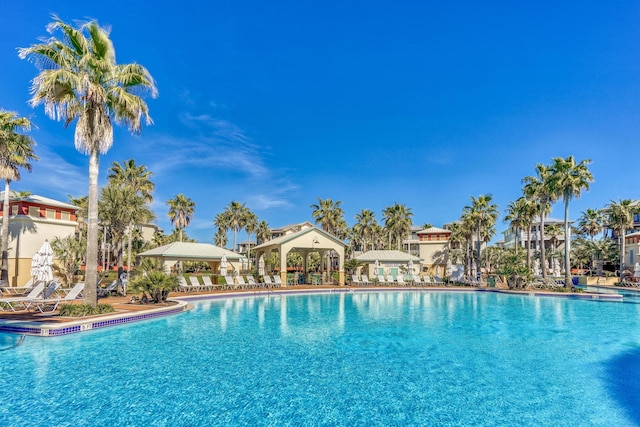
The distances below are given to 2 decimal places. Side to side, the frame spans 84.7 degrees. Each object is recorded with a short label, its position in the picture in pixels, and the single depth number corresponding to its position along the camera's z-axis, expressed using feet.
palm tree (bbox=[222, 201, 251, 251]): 161.79
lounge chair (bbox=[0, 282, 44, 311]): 40.08
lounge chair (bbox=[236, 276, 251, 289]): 82.23
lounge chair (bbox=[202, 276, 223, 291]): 75.26
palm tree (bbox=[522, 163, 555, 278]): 93.80
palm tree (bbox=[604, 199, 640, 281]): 111.55
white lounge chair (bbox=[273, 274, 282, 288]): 88.10
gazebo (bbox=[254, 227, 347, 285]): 91.40
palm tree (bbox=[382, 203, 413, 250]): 141.31
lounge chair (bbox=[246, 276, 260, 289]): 83.90
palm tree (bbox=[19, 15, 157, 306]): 37.86
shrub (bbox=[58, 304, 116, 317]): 37.81
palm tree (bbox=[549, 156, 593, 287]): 87.76
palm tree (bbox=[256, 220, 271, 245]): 191.88
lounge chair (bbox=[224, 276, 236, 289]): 81.15
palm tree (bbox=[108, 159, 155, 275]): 91.15
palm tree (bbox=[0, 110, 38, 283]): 58.85
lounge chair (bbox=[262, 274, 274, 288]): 86.17
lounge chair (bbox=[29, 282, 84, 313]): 40.29
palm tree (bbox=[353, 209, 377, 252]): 153.19
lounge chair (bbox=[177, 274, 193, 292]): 71.46
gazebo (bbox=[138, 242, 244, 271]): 75.72
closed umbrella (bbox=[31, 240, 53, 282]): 46.21
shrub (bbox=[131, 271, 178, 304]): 50.65
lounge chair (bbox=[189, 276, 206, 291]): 73.51
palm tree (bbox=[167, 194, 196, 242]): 139.95
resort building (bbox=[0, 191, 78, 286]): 72.74
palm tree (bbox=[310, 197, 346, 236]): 144.97
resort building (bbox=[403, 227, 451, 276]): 156.66
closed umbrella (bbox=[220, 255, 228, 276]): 79.97
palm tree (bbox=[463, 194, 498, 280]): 113.09
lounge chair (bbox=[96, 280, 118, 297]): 57.94
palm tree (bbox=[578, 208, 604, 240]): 151.25
